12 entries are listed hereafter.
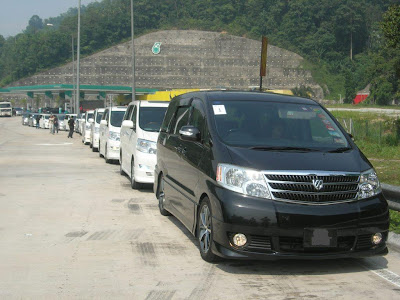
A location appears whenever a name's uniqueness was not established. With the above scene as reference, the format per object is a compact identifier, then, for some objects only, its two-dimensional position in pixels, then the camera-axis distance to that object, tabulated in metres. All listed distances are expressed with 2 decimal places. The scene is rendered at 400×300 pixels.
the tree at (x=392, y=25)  22.78
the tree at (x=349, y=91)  119.25
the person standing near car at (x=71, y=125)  42.72
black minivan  6.57
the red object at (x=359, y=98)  113.72
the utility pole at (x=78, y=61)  49.95
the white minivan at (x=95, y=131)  26.70
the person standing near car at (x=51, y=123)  50.18
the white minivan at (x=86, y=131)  32.17
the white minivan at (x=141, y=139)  13.28
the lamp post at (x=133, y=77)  39.05
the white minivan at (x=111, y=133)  20.38
